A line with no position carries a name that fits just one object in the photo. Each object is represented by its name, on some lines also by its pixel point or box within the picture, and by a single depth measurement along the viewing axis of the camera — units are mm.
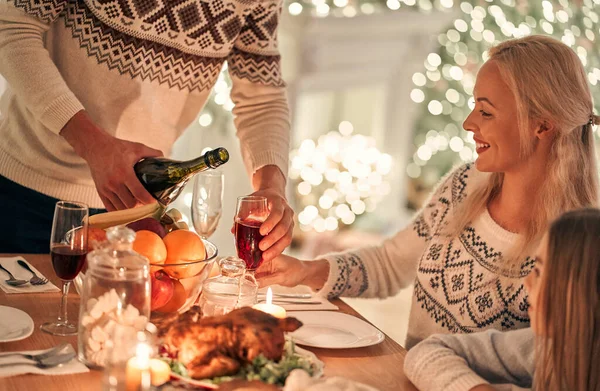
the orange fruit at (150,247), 1389
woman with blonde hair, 1858
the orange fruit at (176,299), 1446
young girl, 1295
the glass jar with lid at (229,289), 1486
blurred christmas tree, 4117
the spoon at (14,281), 1624
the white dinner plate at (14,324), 1325
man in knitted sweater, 1817
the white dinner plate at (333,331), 1504
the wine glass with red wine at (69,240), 1346
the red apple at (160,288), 1402
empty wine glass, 2006
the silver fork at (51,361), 1228
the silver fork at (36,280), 1653
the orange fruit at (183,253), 1419
